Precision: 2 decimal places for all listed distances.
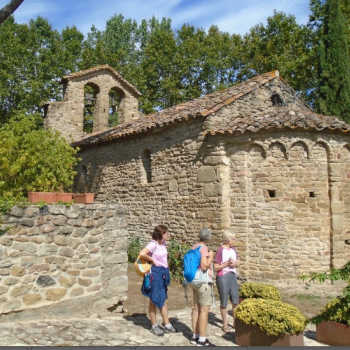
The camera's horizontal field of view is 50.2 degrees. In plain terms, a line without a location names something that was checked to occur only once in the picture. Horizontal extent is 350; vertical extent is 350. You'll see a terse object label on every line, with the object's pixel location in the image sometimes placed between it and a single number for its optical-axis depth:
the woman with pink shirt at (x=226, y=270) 5.88
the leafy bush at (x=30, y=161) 8.21
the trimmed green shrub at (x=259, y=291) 6.25
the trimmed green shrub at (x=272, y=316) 4.56
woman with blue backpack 4.87
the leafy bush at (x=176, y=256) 9.97
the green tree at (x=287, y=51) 20.98
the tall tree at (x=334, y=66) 15.85
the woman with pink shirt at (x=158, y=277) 5.23
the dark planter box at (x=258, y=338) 4.57
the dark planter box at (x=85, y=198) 6.43
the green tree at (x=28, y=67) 25.11
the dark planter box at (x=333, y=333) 4.94
